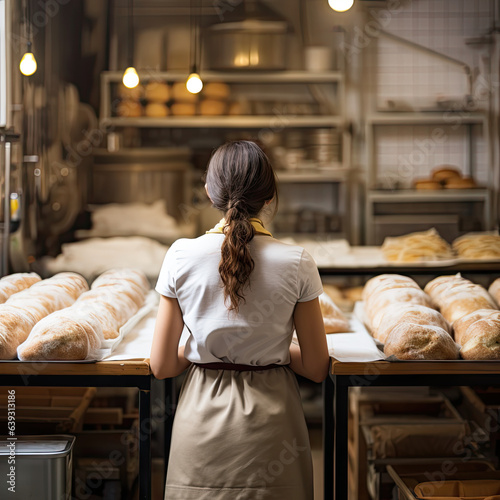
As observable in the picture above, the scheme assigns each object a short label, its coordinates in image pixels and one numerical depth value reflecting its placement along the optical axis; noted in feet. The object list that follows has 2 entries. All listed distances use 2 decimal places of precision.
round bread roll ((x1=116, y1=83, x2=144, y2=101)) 14.49
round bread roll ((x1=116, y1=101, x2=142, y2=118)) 14.53
